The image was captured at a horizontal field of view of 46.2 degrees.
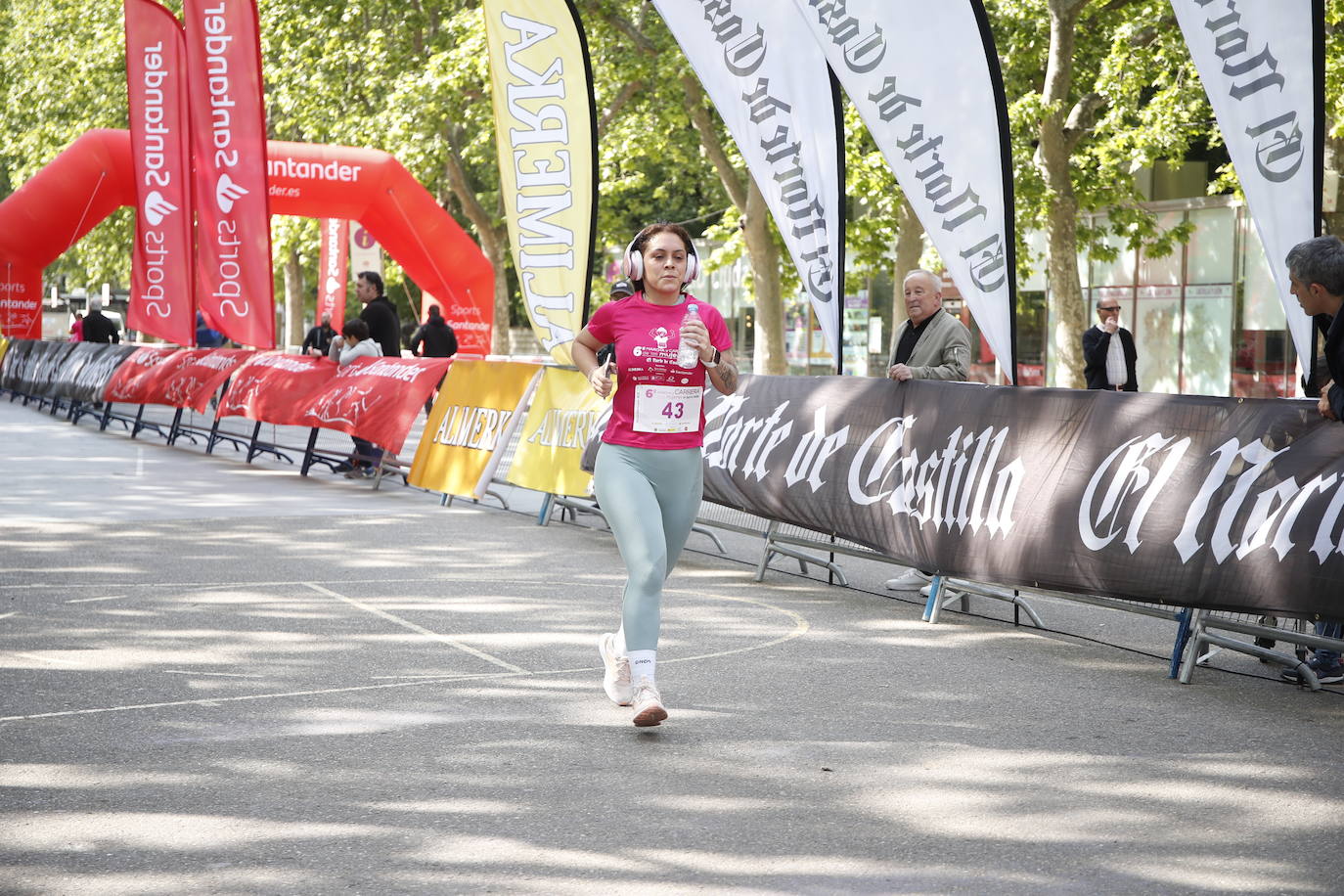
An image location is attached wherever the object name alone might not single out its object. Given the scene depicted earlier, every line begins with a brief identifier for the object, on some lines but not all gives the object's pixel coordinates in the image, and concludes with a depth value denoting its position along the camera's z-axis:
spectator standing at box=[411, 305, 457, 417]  21.33
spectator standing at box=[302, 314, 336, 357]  21.67
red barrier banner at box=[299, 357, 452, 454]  14.50
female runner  5.95
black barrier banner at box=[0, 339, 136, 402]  22.92
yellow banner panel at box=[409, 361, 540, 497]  13.27
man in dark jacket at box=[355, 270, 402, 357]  16.83
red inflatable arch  25.88
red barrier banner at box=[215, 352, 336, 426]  16.59
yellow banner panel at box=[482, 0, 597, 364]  13.33
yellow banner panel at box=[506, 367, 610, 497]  12.02
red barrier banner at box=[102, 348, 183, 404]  20.98
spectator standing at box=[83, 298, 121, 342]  28.38
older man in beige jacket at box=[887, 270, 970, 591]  9.55
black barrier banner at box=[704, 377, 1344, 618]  6.41
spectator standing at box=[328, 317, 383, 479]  16.33
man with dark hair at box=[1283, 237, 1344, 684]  6.47
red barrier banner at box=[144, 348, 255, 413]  19.06
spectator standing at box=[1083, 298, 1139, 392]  17.17
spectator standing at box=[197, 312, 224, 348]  33.09
